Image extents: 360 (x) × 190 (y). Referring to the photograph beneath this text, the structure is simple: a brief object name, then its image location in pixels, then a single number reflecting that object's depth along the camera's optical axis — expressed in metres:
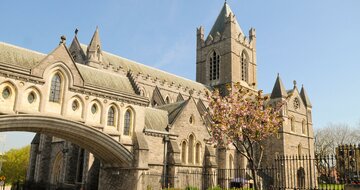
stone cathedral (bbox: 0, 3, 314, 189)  14.92
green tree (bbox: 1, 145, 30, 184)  53.50
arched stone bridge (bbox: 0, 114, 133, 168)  14.10
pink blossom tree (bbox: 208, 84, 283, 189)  16.89
